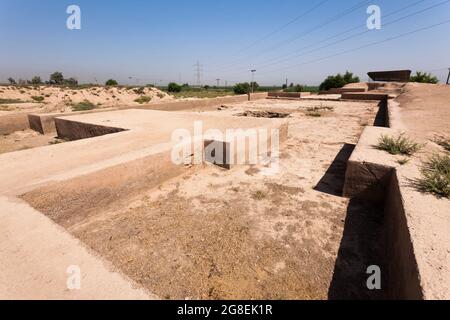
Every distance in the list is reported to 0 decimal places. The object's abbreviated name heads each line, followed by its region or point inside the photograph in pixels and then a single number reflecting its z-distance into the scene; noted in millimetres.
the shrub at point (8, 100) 21523
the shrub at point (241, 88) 40053
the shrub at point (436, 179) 2679
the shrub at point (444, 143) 4502
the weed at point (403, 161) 3557
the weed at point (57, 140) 7546
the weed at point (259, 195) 3947
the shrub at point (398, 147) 4031
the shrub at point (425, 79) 31045
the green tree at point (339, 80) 39500
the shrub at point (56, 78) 58450
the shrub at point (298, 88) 40794
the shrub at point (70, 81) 62056
